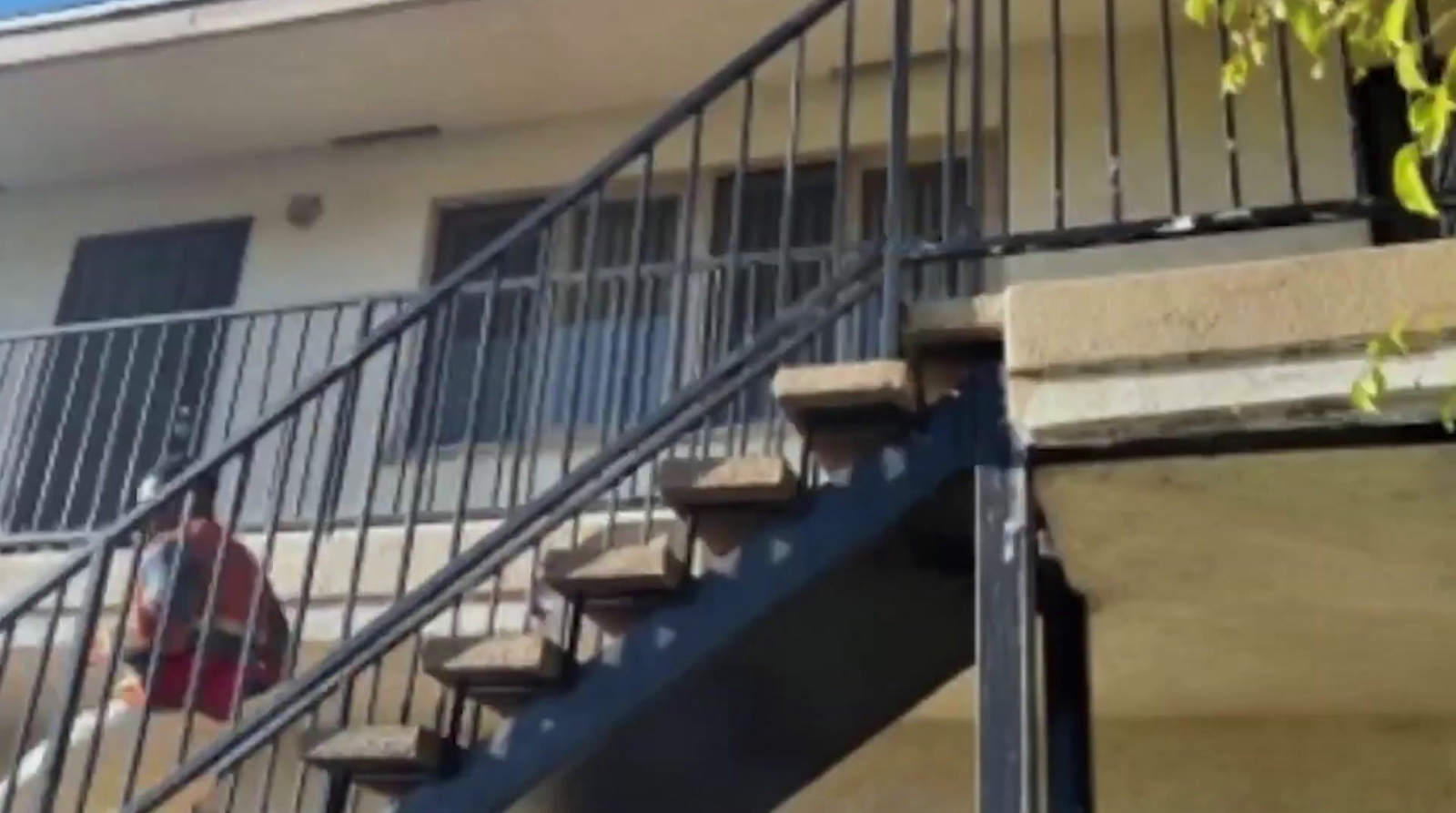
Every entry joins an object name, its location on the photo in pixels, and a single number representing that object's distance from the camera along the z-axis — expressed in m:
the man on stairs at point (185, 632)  4.73
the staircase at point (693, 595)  3.80
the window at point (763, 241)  6.70
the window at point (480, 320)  7.12
